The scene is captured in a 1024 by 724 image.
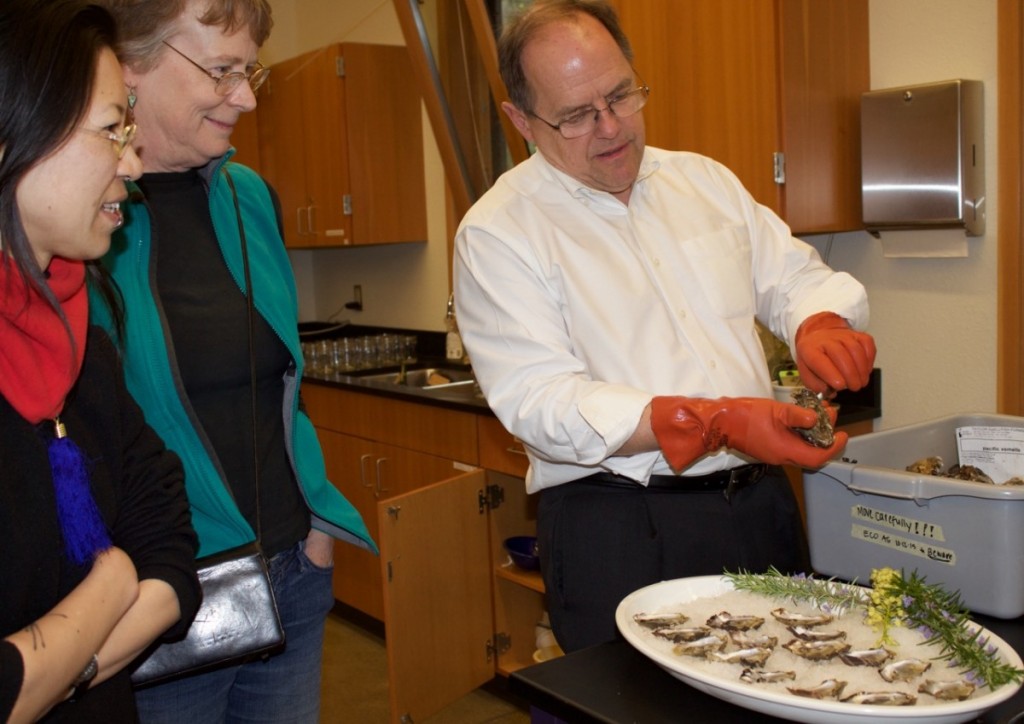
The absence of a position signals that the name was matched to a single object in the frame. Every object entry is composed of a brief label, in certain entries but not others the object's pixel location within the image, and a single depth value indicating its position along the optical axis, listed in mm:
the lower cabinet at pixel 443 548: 2506
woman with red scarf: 899
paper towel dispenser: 2199
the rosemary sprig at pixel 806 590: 1152
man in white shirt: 1476
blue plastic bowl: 2768
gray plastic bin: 1146
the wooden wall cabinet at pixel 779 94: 2293
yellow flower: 1081
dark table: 973
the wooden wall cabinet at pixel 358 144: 3881
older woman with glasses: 1277
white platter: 873
